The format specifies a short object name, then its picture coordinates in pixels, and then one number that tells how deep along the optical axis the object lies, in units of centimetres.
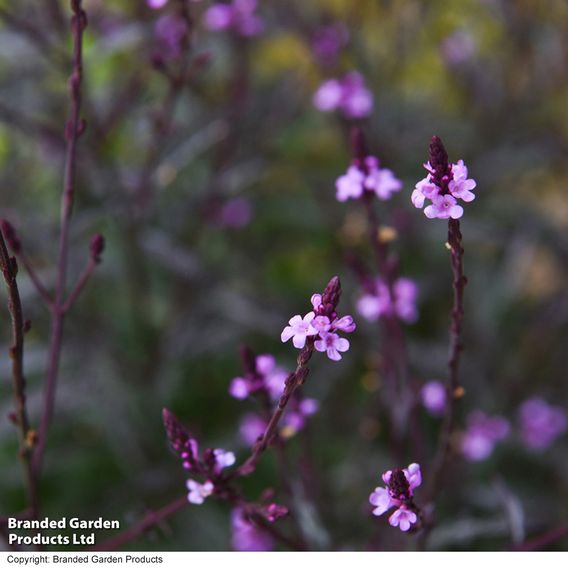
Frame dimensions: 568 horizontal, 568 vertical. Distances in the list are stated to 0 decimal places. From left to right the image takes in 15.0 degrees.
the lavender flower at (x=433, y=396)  49
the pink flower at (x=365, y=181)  43
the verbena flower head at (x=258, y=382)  42
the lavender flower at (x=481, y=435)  52
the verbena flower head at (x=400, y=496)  40
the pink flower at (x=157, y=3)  45
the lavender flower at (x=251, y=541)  49
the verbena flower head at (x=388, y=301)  46
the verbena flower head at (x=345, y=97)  49
